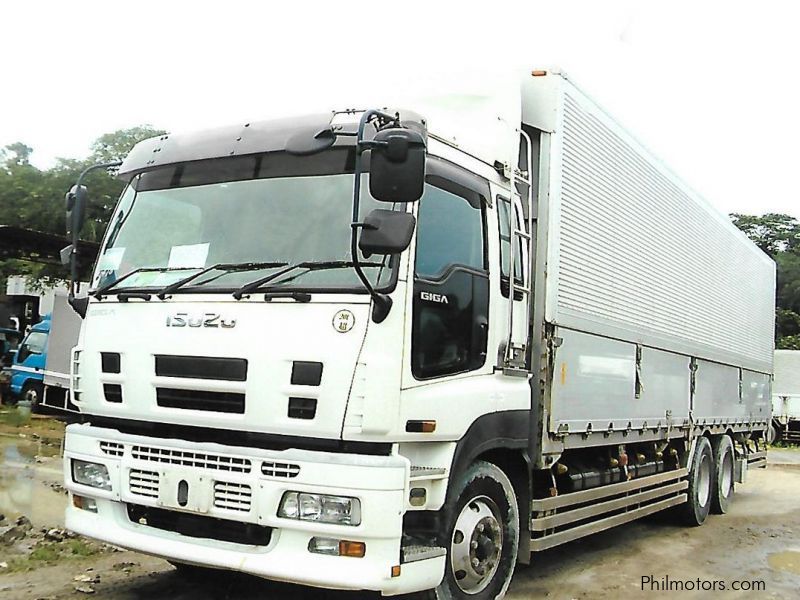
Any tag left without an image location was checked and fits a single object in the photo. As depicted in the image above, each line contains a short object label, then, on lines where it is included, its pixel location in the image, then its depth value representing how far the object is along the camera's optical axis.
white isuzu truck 4.04
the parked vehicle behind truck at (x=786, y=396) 24.92
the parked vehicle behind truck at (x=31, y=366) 19.28
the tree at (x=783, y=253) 40.97
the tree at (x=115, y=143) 25.86
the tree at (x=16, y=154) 26.73
